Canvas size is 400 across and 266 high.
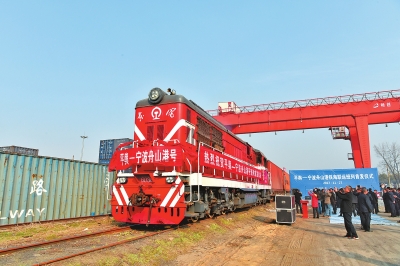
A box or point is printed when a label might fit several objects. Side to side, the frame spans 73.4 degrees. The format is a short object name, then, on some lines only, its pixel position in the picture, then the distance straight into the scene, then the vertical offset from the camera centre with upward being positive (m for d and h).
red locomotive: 6.48 +0.47
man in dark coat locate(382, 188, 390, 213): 13.90 -0.85
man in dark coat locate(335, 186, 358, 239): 7.01 -0.69
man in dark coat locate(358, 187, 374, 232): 8.06 -0.76
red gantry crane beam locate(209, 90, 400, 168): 18.75 +4.79
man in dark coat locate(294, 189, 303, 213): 14.41 -0.70
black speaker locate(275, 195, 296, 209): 9.55 -0.63
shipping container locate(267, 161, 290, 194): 20.12 +0.47
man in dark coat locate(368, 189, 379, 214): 13.66 -0.81
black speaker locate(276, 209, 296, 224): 9.48 -1.12
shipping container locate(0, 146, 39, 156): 14.41 +2.00
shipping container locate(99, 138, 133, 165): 19.72 +2.85
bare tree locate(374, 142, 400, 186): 58.75 +3.67
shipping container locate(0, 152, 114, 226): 7.63 -0.08
